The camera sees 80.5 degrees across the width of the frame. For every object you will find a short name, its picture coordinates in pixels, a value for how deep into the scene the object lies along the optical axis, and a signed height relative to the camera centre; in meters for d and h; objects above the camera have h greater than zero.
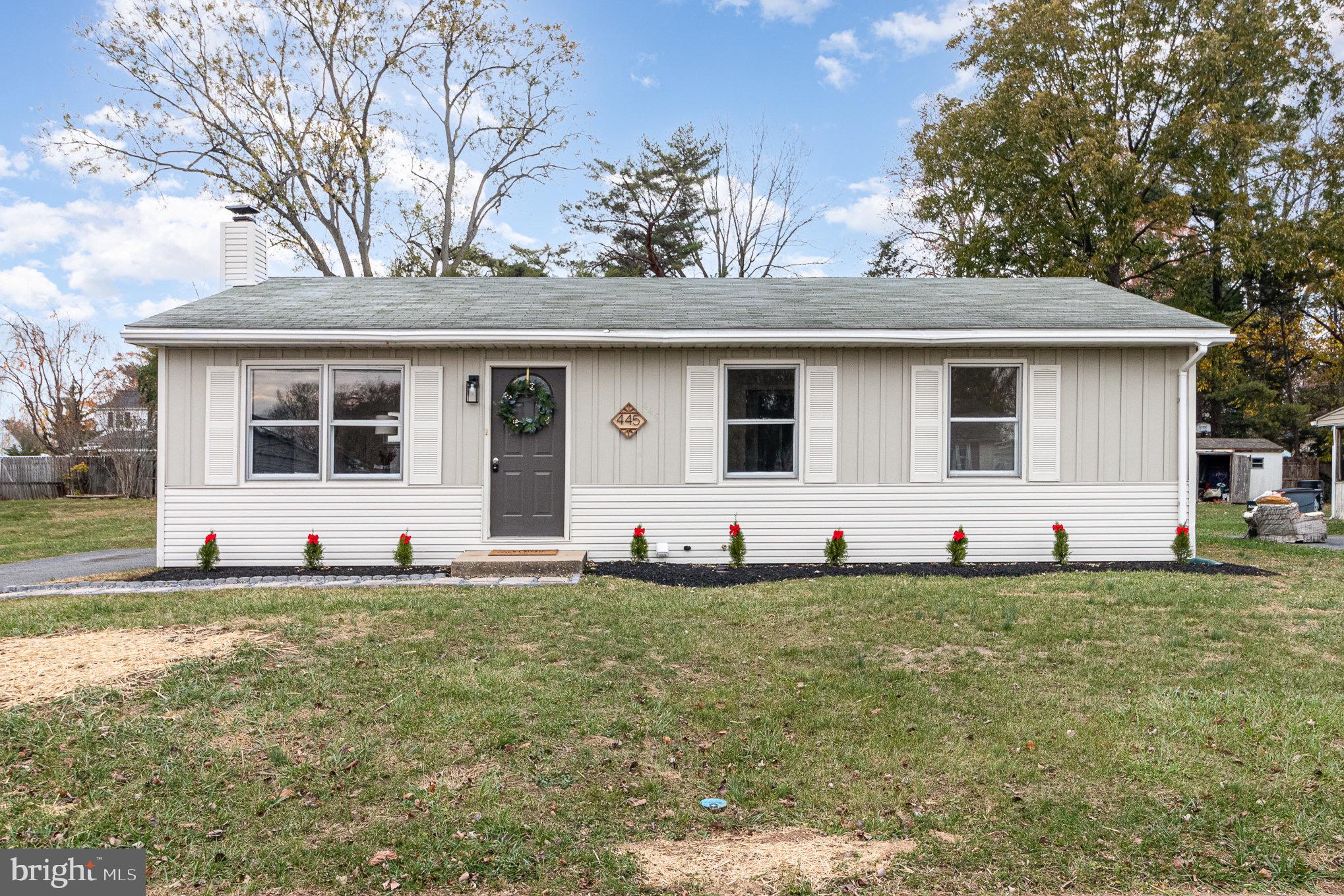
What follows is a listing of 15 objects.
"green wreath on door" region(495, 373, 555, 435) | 8.60 +0.56
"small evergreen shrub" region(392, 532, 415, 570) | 8.54 -1.05
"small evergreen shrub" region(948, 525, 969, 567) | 8.75 -0.97
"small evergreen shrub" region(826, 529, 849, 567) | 8.63 -0.99
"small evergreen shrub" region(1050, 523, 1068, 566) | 8.69 -0.95
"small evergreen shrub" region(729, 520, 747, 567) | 8.61 -0.96
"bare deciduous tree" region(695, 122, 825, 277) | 23.53 +7.63
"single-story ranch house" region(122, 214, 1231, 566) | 8.52 +0.21
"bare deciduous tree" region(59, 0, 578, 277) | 18.59 +8.81
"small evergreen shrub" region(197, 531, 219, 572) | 8.36 -1.06
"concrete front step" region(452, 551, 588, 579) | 7.74 -1.09
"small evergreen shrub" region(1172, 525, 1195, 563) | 8.79 -0.94
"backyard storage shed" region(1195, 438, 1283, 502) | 20.81 -0.14
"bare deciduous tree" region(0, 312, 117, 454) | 23.27 +2.42
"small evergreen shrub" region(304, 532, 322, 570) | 8.49 -1.05
